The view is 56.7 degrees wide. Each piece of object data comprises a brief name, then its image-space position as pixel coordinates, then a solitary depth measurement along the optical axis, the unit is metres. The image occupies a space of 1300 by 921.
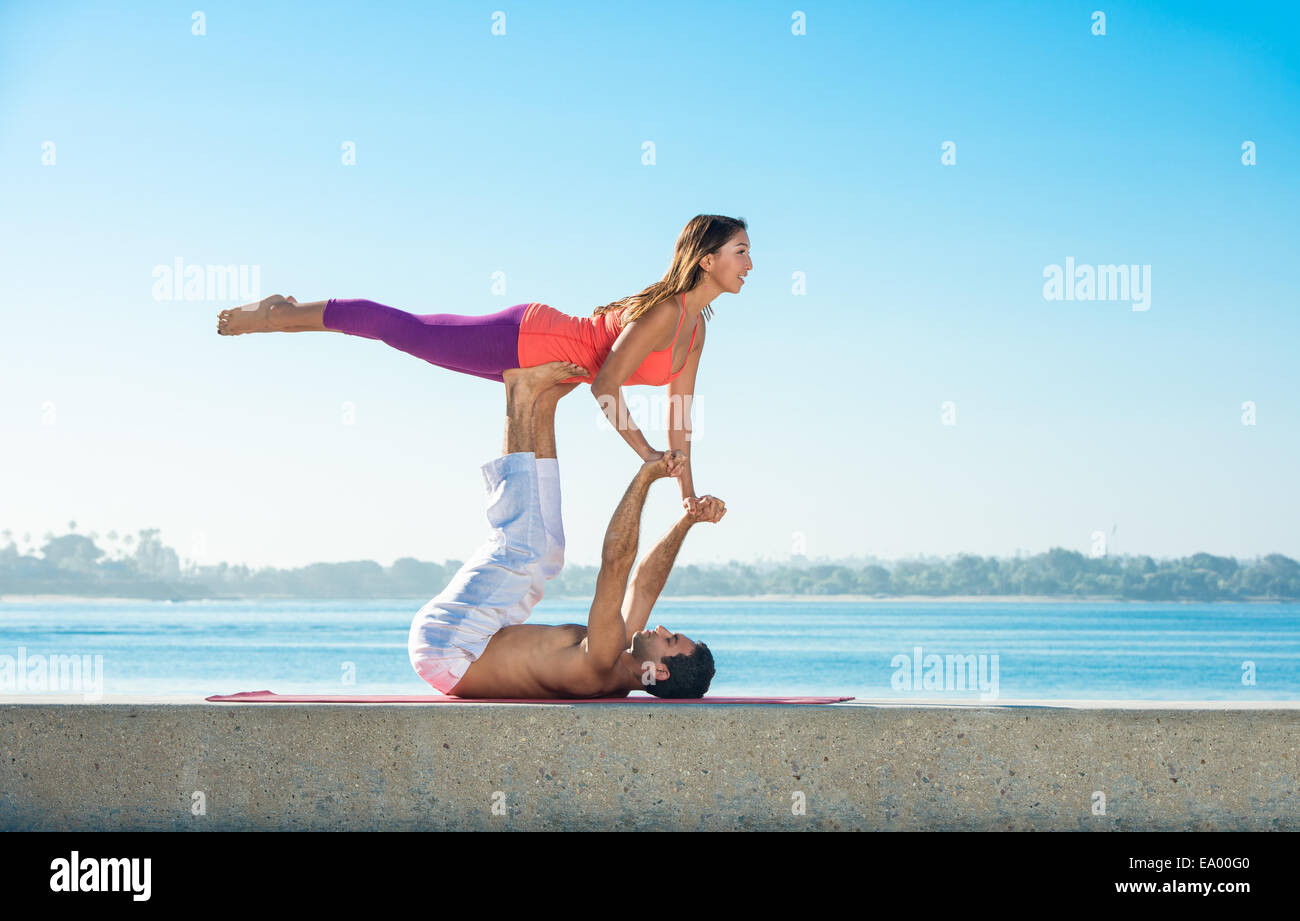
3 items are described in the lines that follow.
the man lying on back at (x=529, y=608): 3.94
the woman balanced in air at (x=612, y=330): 4.32
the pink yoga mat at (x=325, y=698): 3.92
